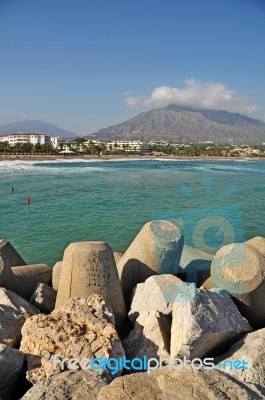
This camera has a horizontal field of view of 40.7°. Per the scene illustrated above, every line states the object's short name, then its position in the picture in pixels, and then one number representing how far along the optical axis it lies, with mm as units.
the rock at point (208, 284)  5718
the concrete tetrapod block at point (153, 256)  6207
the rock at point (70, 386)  3018
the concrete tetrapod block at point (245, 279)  4984
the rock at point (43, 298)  5469
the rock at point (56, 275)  6482
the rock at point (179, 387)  2696
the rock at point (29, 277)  6145
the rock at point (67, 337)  3703
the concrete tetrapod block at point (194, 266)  6621
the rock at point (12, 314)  4191
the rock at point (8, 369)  3506
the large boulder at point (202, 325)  3832
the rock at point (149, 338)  4152
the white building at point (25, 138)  155412
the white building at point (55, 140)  167200
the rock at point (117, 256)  7402
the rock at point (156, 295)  4812
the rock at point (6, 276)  5457
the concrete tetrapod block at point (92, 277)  5086
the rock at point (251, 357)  3635
